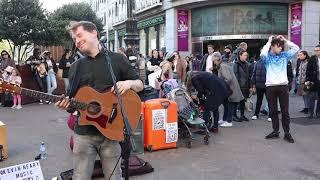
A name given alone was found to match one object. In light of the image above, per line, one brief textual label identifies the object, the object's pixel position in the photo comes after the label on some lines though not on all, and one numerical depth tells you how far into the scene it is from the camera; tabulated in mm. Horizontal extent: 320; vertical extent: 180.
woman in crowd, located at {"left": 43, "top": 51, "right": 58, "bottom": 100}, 15000
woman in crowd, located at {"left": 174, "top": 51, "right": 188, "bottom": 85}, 10867
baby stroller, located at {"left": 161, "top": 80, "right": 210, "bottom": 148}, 7926
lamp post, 11328
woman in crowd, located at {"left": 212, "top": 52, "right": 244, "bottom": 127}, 9734
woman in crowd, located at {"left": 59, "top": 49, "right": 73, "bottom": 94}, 15352
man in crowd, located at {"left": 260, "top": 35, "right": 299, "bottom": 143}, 7961
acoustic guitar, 3795
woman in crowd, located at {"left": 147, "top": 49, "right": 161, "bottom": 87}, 10831
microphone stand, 3785
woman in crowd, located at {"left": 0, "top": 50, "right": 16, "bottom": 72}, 14086
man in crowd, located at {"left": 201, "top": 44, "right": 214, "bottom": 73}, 11294
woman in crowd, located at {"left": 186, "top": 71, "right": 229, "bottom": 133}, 8703
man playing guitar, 3836
